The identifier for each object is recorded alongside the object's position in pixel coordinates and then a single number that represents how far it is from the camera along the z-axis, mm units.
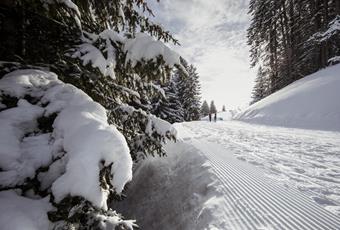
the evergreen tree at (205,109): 83375
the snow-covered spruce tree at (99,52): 3469
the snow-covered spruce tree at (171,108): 32219
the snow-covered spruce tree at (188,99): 43844
